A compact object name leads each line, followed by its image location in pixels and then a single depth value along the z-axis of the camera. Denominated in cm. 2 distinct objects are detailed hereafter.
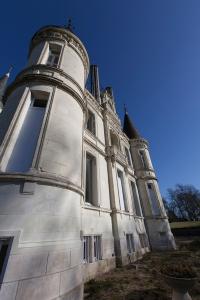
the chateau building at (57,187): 366
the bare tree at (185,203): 5575
